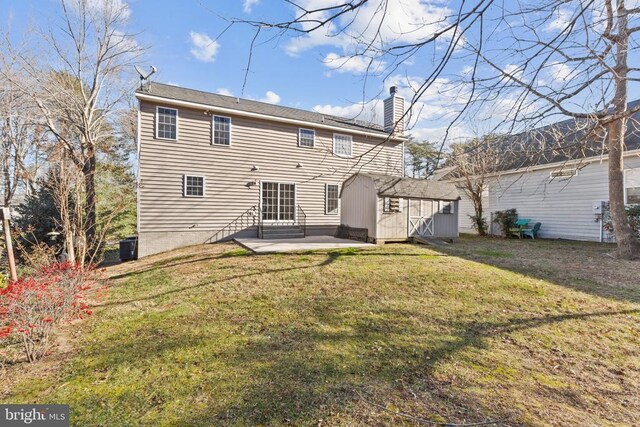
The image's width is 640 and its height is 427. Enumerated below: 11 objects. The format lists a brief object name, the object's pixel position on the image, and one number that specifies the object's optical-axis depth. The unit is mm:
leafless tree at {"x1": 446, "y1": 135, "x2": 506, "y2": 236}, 13918
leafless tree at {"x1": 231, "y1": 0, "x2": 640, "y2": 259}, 2121
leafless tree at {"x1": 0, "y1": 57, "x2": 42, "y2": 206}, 11230
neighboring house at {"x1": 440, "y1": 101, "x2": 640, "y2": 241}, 11484
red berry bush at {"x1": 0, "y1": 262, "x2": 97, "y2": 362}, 3096
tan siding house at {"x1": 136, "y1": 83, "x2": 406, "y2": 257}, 10336
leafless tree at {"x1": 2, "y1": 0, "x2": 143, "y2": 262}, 10125
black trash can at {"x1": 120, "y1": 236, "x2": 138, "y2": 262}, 10195
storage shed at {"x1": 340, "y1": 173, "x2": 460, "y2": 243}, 10469
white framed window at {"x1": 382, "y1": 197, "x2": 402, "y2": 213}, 10506
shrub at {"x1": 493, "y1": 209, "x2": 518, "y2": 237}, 14508
